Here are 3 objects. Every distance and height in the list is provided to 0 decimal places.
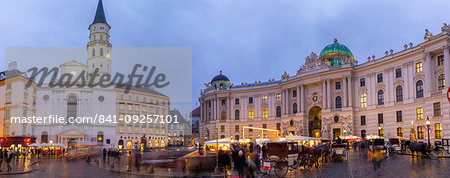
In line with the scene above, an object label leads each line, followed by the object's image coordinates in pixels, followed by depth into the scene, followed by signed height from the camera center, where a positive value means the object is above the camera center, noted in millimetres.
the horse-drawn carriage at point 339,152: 30594 -3187
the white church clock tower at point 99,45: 92250 +17011
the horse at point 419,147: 30125 -2738
